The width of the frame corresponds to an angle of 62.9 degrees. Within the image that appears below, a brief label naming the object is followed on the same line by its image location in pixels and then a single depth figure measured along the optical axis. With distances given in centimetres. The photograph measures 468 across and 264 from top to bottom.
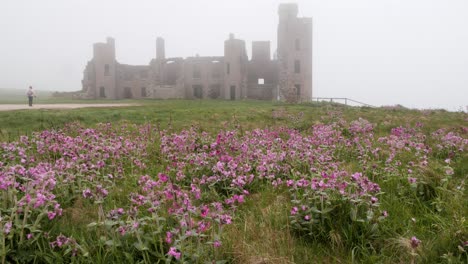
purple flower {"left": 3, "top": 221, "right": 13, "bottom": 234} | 325
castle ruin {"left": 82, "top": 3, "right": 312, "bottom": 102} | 4962
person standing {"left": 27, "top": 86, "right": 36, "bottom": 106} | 2796
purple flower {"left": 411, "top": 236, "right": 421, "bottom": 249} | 305
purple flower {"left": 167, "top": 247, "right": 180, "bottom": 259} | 303
